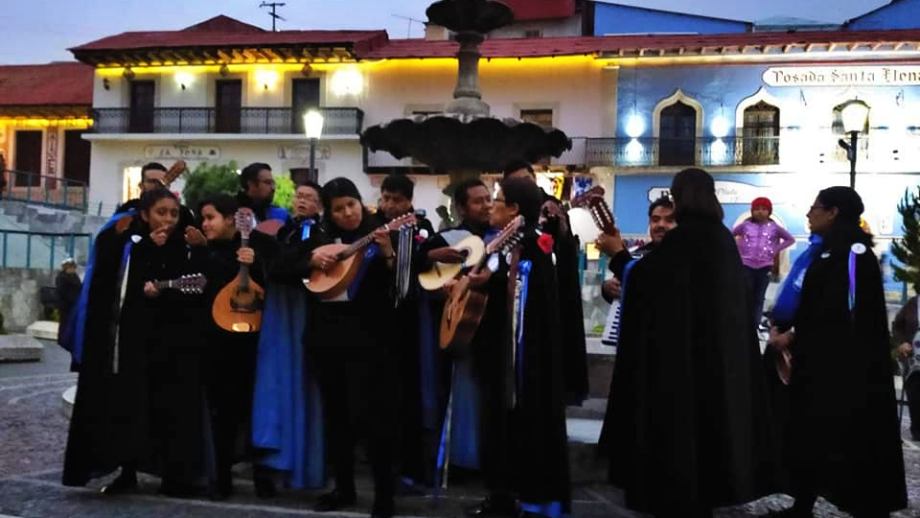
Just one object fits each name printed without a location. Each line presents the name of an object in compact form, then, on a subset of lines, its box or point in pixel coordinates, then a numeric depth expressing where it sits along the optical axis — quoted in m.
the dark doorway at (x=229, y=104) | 38.66
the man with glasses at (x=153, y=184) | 6.24
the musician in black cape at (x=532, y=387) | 5.27
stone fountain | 10.16
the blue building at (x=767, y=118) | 32.94
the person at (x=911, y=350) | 8.02
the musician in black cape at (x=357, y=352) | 5.50
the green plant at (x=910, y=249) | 16.56
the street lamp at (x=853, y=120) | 14.43
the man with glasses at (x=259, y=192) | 6.95
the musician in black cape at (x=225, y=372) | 6.05
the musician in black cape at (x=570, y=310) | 5.88
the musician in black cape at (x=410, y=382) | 5.72
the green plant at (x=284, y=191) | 27.84
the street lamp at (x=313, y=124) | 17.08
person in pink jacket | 10.40
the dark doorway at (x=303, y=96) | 37.91
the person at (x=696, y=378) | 4.84
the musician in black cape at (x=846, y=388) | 5.57
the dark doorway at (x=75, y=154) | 42.28
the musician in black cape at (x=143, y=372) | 5.90
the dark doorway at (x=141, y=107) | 39.22
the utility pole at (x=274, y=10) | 49.34
